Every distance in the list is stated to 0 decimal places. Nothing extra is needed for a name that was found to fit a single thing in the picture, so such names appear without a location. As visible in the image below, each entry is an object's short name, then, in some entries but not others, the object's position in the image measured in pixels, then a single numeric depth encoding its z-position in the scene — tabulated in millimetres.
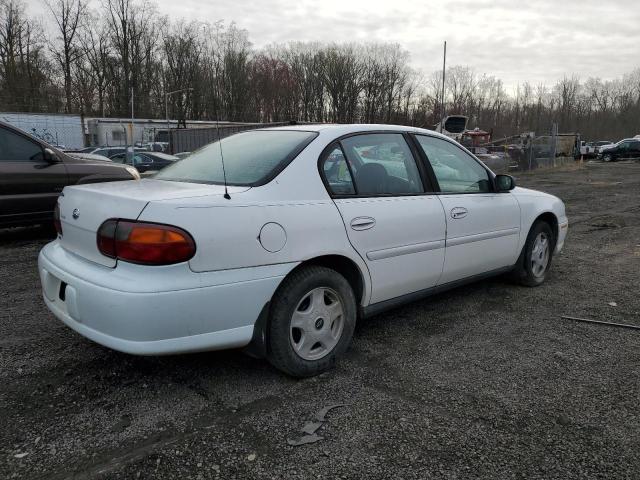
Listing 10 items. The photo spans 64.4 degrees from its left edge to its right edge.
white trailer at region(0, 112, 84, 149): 28484
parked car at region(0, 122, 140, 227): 6195
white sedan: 2459
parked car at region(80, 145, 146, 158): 21336
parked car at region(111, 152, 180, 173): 18641
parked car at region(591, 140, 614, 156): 45344
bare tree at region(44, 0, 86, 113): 49694
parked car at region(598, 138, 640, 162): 36594
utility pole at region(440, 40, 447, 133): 27266
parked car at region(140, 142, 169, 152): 26922
